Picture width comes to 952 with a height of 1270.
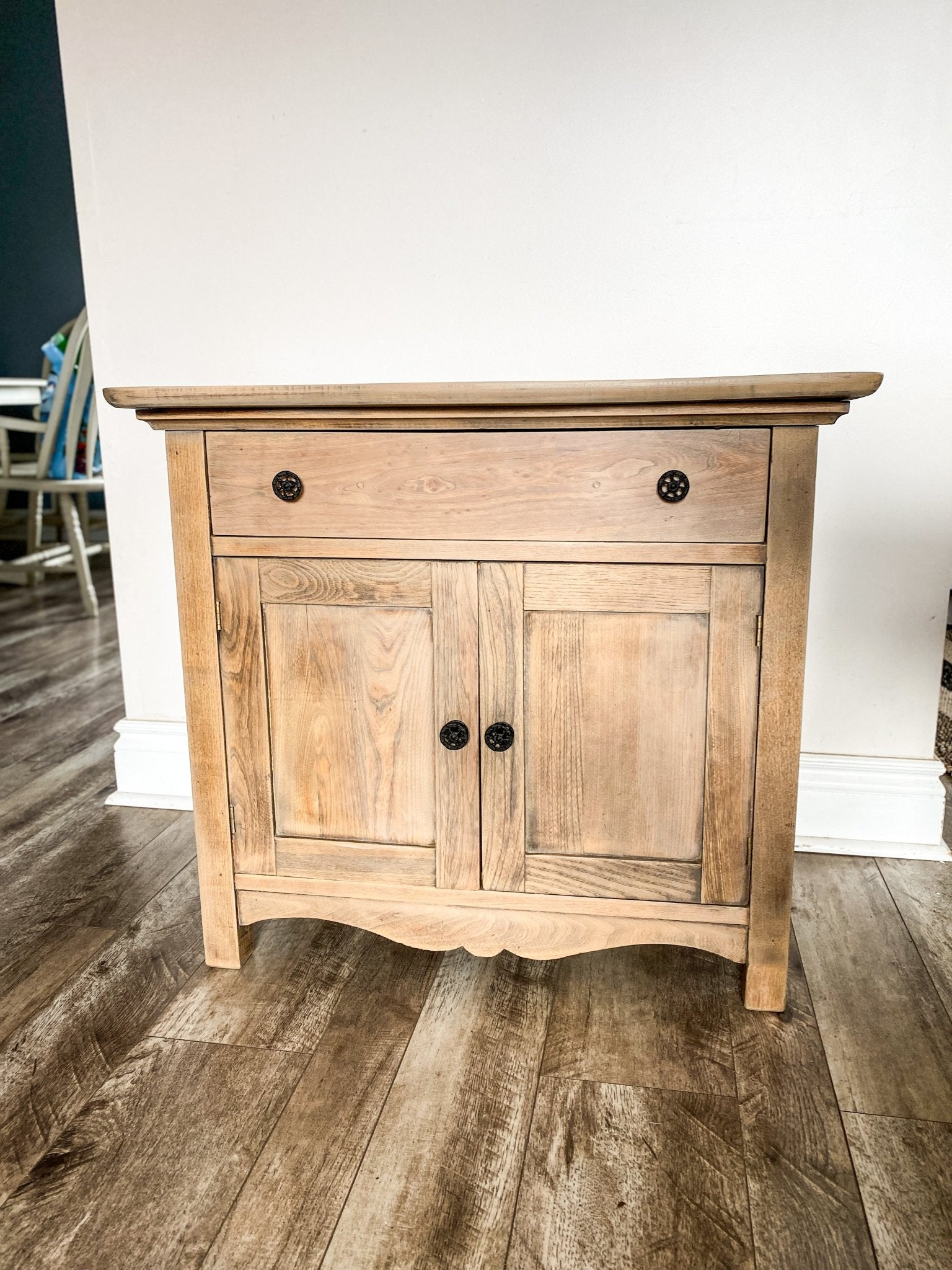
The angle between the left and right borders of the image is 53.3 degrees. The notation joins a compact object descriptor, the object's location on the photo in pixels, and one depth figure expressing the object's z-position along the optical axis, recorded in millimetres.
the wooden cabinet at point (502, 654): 1039
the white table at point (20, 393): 3479
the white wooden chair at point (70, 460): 3381
